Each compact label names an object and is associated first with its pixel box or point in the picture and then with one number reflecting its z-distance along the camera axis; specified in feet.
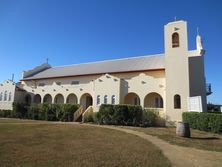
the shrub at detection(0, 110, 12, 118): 107.14
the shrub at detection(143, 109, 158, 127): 72.56
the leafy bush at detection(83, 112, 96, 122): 80.84
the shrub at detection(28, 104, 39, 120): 94.94
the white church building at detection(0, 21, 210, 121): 73.31
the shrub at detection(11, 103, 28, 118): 102.06
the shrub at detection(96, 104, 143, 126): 69.92
